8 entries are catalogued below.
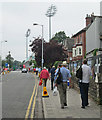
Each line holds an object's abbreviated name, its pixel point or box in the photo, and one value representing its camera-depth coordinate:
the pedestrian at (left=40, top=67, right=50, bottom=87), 15.41
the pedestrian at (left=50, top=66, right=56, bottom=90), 16.49
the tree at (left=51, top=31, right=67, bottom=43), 104.27
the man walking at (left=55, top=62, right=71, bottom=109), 9.36
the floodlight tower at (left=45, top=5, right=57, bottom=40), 55.69
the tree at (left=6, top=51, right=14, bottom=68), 176.38
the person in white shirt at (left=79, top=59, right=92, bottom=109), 9.30
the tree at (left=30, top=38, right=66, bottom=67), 44.91
